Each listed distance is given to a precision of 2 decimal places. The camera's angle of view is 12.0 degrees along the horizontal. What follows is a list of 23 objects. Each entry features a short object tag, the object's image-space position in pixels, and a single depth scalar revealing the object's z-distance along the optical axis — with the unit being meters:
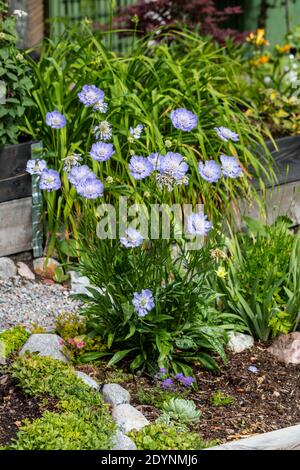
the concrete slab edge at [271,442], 5.21
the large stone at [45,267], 8.04
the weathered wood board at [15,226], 8.02
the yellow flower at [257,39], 11.48
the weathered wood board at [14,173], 7.95
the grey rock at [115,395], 5.93
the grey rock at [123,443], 5.30
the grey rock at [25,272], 7.98
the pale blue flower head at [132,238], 5.80
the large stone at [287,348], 6.93
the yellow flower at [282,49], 11.50
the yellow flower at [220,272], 6.31
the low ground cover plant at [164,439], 5.31
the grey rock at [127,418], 5.61
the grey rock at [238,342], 7.00
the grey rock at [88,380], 6.03
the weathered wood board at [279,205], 8.92
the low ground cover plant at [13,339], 6.36
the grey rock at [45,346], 6.32
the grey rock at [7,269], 7.88
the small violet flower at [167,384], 6.17
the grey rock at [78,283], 7.86
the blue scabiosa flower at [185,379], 6.23
